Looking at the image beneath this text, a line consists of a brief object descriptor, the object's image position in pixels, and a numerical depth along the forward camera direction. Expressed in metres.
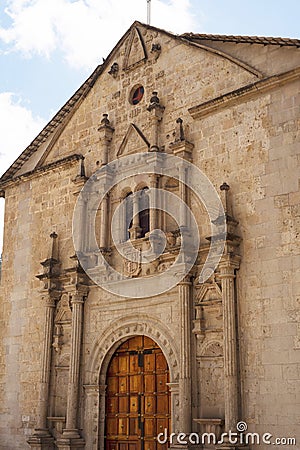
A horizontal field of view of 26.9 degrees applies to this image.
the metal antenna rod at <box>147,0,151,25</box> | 16.16
